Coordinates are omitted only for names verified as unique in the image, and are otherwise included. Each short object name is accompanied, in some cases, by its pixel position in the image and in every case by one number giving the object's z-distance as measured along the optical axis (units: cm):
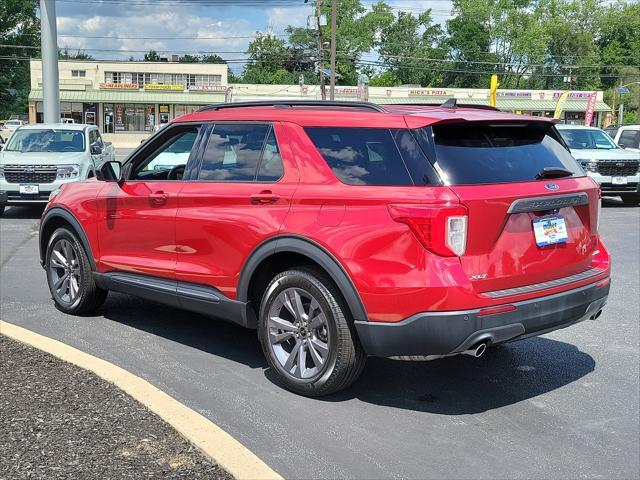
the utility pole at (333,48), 4278
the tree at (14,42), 6247
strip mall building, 6594
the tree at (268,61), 10581
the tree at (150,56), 12862
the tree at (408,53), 10900
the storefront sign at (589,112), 3922
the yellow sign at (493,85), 2653
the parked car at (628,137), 1930
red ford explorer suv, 390
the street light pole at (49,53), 1895
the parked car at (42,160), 1314
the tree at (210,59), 12900
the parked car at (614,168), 1677
